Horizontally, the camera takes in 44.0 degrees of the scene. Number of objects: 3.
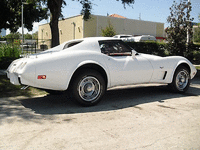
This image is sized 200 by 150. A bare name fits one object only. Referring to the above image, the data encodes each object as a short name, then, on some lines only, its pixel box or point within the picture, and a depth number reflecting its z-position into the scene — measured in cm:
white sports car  463
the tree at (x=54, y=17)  1268
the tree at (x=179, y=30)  1297
